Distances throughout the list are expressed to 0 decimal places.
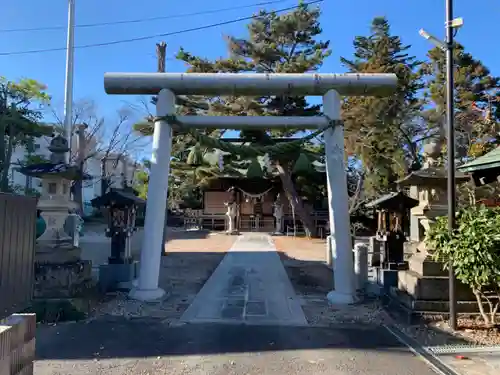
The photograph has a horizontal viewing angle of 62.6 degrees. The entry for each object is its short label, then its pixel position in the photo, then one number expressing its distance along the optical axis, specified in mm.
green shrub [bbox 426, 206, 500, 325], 5617
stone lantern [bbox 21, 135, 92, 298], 7297
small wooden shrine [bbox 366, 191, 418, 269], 8930
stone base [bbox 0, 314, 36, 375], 2680
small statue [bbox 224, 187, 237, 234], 25641
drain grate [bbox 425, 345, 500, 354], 5281
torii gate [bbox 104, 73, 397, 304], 8148
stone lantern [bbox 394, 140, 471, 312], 6785
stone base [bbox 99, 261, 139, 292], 8906
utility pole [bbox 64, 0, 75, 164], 19531
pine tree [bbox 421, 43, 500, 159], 17547
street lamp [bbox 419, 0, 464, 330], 6230
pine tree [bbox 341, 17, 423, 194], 18469
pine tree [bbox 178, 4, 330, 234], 19469
